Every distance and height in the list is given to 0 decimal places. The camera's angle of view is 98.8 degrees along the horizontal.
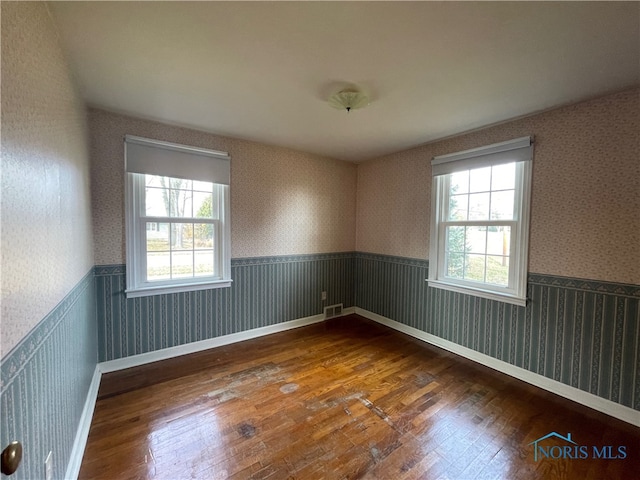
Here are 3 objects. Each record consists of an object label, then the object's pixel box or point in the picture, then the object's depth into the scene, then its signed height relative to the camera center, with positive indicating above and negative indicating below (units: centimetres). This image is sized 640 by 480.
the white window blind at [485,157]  244 +75
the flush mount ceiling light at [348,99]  198 +98
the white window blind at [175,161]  256 +67
